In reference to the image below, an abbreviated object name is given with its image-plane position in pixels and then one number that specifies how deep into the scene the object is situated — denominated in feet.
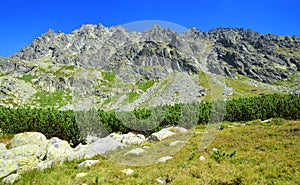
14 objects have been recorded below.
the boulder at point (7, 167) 40.76
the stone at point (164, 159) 42.89
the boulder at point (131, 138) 67.36
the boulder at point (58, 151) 49.77
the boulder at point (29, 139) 60.47
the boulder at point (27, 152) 45.83
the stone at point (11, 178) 37.11
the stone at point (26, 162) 43.78
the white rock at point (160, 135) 68.76
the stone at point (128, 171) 38.06
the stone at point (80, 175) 38.22
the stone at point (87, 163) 43.78
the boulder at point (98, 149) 45.89
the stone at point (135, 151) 40.15
